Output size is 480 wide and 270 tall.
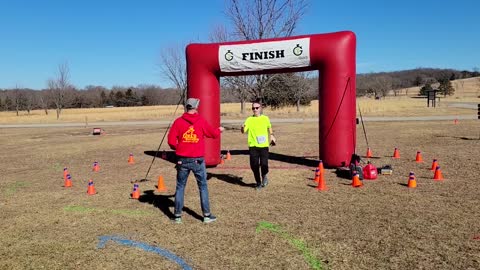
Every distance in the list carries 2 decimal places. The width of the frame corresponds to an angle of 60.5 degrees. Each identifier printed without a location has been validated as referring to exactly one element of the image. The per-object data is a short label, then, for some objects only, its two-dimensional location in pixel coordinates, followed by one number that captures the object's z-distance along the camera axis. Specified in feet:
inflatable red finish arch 36.47
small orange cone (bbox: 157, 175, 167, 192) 29.73
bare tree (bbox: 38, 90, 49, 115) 241.96
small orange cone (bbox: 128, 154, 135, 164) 45.30
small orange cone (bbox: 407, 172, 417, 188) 28.27
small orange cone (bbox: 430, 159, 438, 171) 33.06
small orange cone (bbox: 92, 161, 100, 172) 40.01
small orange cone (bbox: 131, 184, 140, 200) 27.66
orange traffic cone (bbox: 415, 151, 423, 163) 38.98
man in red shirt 20.97
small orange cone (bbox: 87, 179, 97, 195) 29.09
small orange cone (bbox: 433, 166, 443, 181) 30.32
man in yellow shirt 28.96
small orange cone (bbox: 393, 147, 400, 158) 41.99
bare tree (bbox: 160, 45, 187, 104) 138.52
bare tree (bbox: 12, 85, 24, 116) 264.72
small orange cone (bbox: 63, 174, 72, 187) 32.53
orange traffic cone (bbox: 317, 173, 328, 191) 28.68
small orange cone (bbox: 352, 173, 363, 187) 29.12
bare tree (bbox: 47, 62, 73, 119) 173.99
